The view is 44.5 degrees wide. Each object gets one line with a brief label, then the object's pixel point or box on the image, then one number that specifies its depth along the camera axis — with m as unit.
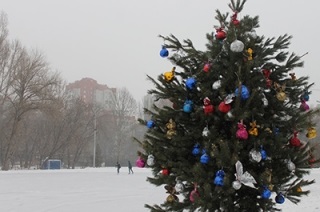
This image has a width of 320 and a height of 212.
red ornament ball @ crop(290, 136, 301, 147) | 4.07
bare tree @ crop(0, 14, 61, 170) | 44.22
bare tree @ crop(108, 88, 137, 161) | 76.19
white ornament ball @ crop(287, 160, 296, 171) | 3.89
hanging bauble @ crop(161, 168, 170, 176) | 4.11
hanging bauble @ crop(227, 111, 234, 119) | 3.73
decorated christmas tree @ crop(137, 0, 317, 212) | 3.71
